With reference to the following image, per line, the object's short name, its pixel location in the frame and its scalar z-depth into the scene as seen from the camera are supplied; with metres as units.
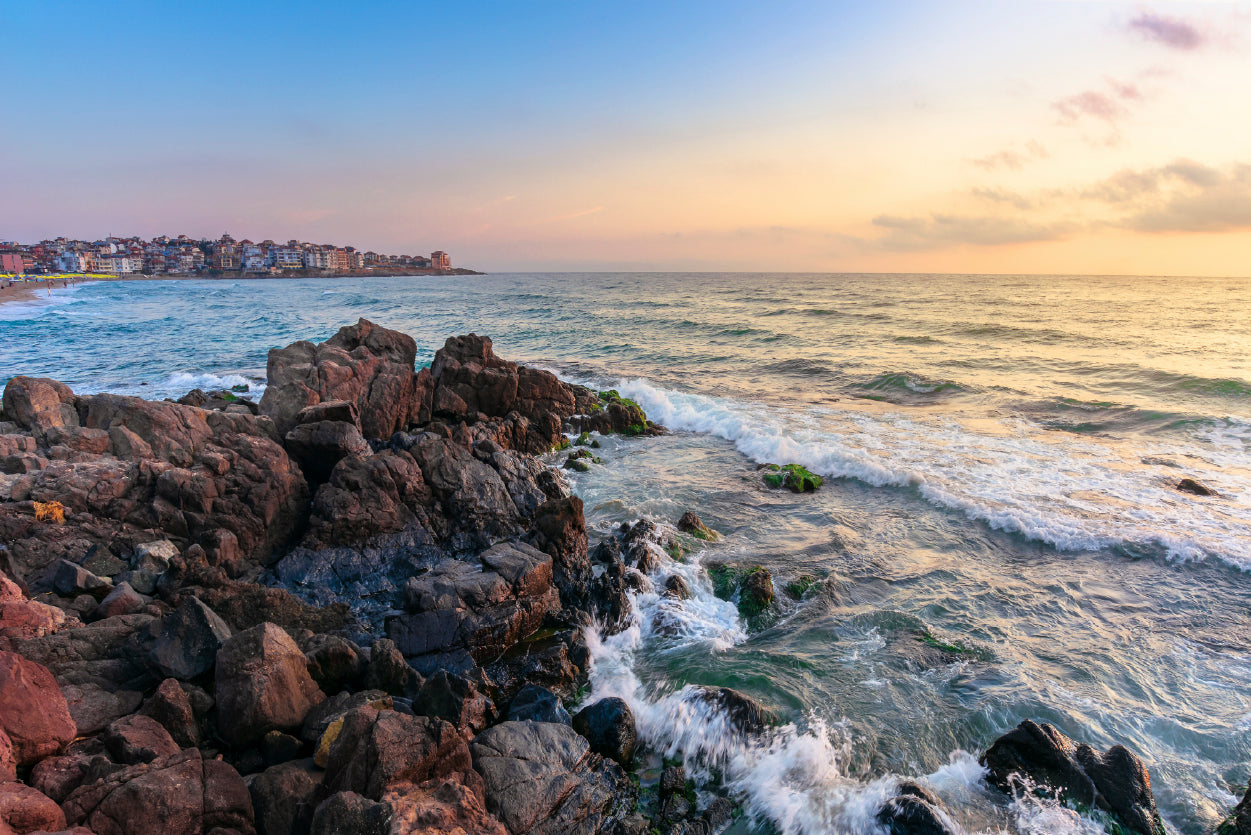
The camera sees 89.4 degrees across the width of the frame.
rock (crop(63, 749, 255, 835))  4.59
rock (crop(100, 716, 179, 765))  5.18
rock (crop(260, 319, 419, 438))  14.59
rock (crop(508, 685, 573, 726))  6.88
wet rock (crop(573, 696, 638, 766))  6.65
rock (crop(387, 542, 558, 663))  8.23
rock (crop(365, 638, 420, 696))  7.03
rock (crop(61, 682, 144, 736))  5.79
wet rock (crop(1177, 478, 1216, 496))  14.20
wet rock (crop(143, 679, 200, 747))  5.77
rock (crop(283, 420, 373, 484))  11.52
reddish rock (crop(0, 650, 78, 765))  5.05
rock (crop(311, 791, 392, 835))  4.48
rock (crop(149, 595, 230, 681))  6.43
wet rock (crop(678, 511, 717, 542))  12.23
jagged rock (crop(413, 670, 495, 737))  6.44
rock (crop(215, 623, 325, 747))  5.95
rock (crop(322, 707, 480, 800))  5.06
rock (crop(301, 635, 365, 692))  6.89
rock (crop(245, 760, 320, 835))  5.00
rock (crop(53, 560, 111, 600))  7.88
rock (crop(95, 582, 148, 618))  7.66
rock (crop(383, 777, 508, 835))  4.55
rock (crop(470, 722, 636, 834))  5.52
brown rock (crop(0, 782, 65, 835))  4.17
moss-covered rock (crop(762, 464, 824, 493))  15.21
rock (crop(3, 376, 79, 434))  11.10
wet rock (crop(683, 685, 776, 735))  7.00
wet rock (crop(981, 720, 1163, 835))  5.98
